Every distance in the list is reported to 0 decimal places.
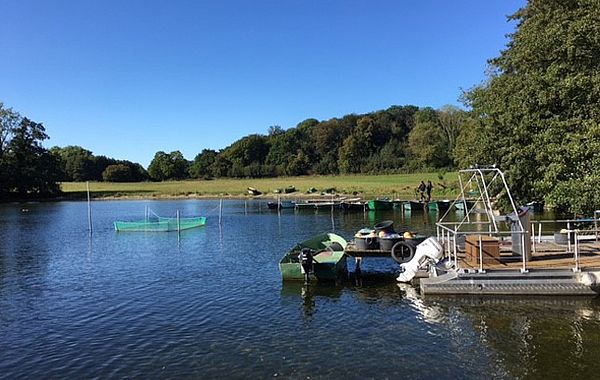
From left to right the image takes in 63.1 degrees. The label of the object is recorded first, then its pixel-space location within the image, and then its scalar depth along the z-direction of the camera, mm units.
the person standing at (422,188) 70350
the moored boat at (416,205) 65188
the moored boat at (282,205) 74250
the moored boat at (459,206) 64750
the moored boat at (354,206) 68688
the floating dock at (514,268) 17828
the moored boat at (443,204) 65562
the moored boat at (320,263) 22578
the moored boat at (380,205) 68125
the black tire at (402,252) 23078
